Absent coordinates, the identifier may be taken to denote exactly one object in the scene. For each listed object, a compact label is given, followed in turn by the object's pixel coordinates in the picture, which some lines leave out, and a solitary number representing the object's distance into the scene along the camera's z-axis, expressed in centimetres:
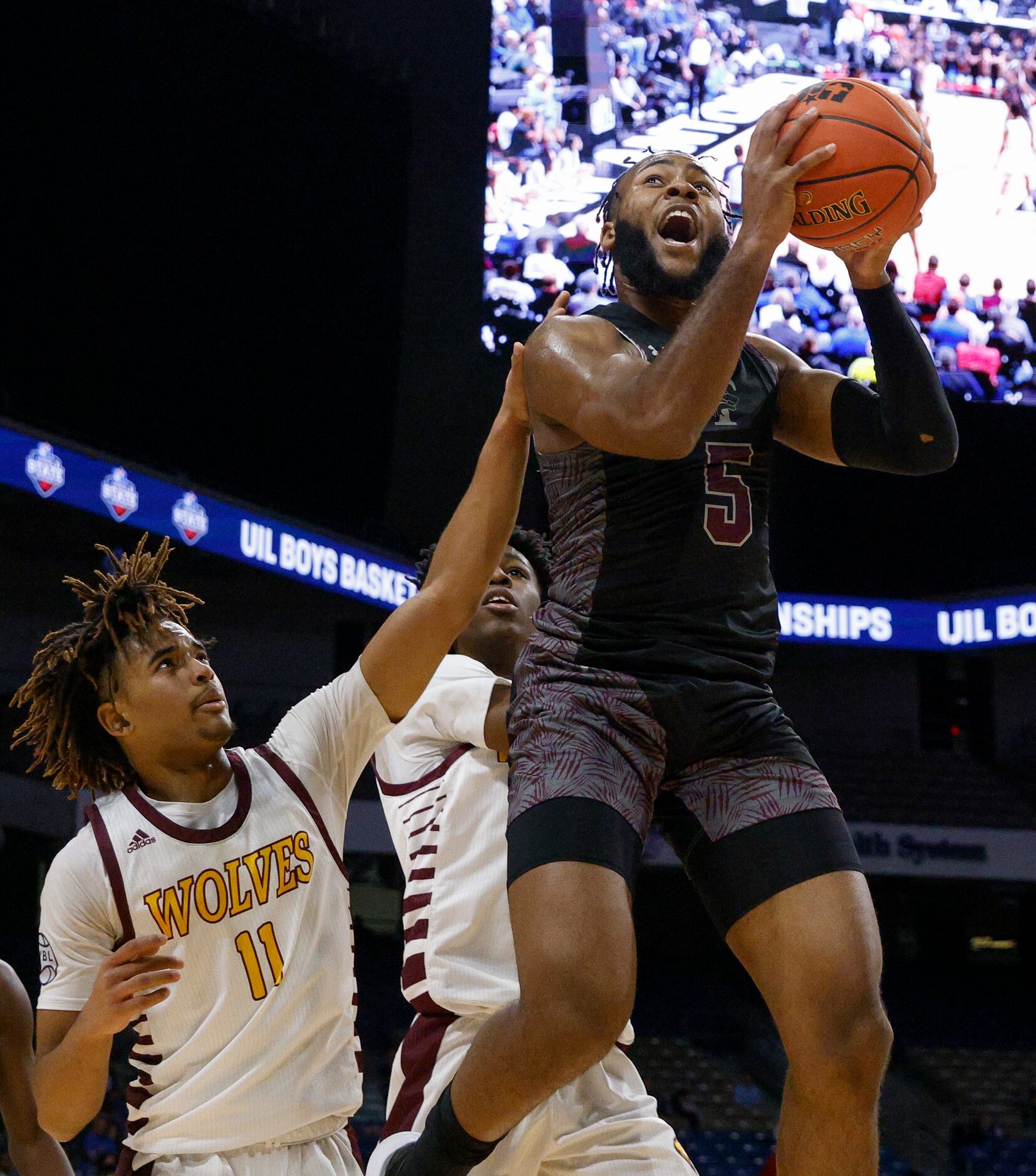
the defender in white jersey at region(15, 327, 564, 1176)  322
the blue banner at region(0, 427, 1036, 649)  1359
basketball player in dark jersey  272
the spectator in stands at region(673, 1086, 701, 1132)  1447
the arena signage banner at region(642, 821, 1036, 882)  1738
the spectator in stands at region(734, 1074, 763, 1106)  1516
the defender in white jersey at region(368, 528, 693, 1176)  353
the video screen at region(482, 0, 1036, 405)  1655
